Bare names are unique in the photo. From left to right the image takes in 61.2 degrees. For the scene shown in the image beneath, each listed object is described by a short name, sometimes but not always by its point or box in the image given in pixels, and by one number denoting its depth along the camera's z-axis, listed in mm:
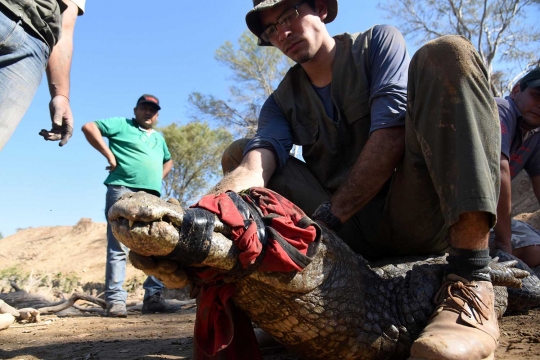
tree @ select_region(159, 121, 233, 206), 25219
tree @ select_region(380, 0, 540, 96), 20172
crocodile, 1146
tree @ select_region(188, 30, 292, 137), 24016
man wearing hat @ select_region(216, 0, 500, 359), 1482
